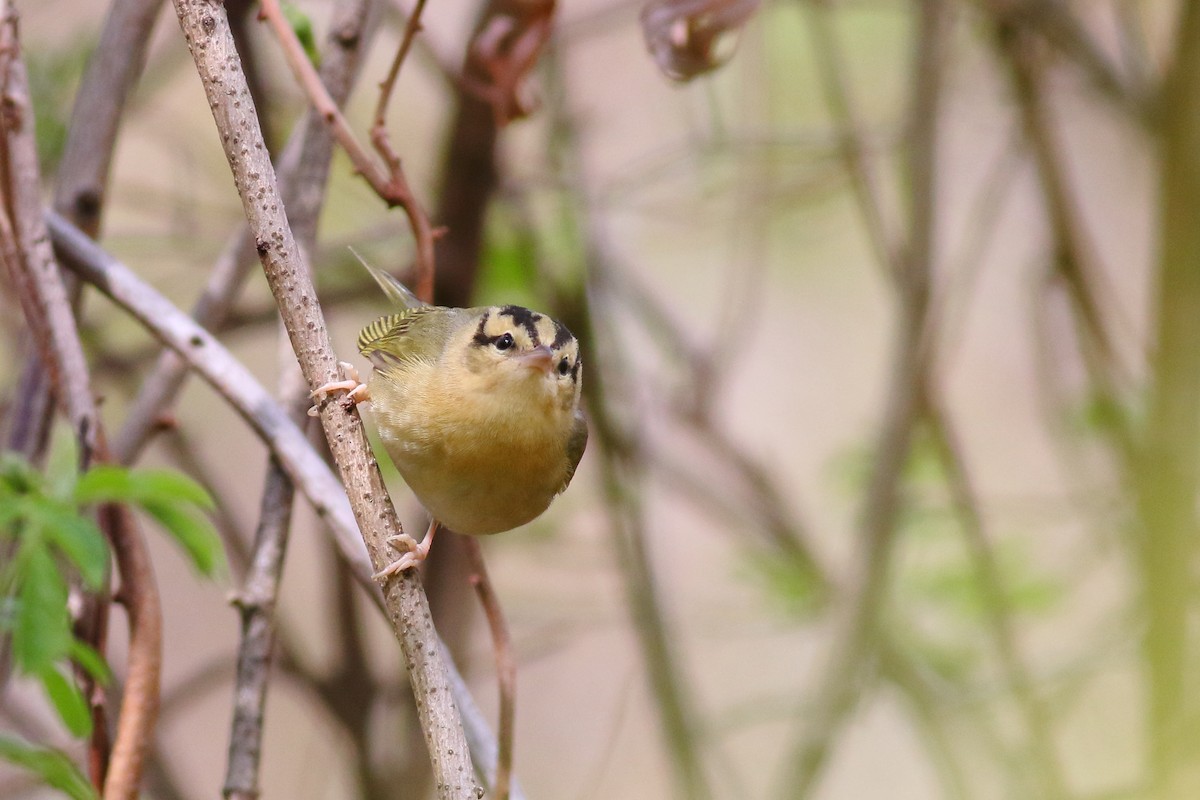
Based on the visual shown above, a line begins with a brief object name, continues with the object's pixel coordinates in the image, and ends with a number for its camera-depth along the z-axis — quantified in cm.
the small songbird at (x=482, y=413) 479
